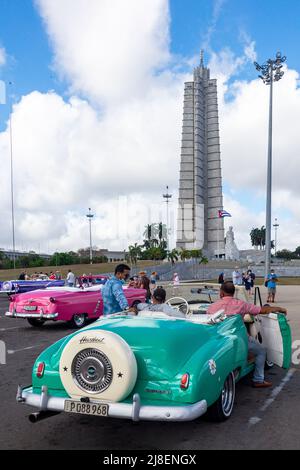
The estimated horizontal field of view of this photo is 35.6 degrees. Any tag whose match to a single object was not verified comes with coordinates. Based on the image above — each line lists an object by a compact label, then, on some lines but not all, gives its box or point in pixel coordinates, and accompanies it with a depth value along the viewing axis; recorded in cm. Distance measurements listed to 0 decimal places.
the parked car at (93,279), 2419
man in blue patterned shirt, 688
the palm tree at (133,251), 8924
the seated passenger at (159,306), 591
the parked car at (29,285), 2320
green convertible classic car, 414
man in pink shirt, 604
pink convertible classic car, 1182
